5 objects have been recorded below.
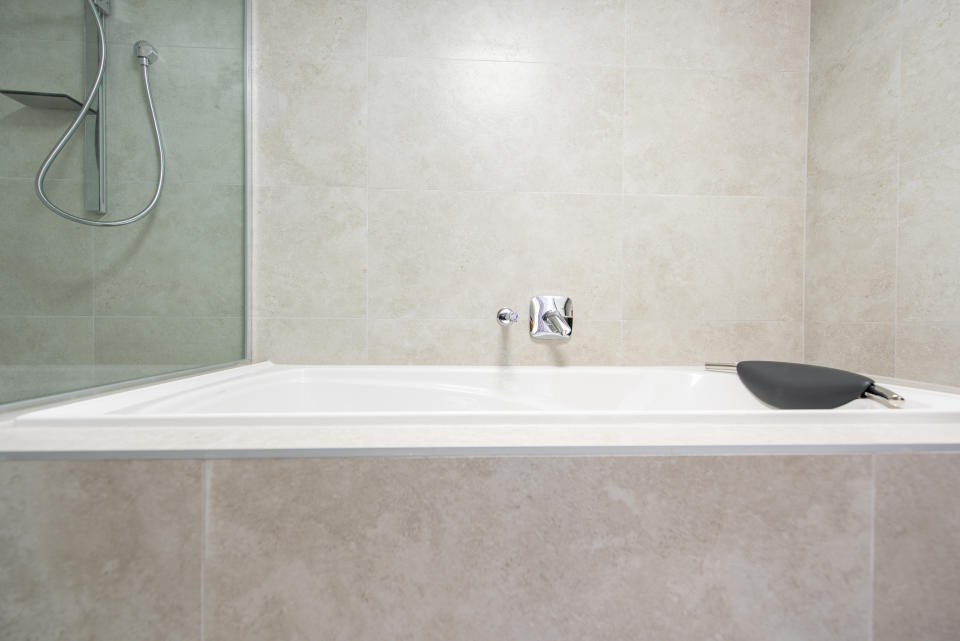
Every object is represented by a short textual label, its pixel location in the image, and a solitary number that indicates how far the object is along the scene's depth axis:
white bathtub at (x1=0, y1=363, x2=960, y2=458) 0.53
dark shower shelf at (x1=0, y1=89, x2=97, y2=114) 0.70
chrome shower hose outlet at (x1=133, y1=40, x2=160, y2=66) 0.97
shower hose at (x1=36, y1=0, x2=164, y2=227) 0.75
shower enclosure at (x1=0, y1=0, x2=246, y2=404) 0.72
